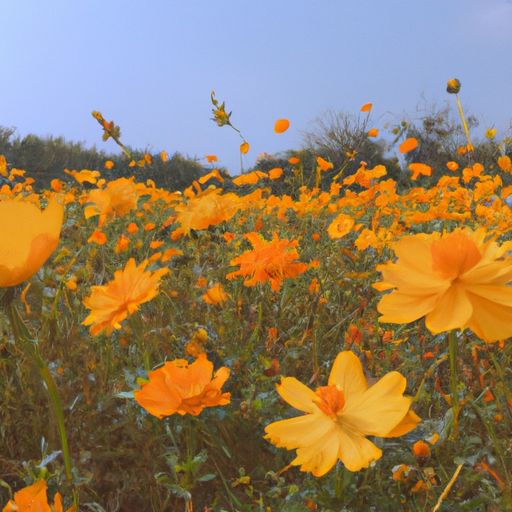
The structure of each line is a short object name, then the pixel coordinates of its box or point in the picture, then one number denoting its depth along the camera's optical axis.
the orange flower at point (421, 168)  3.98
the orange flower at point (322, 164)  3.80
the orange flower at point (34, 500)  0.69
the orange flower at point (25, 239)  0.61
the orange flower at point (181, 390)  0.78
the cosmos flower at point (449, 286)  0.66
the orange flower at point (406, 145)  3.81
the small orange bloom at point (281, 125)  3.53
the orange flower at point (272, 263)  1.18
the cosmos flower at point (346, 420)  0.64
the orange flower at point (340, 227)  2.13
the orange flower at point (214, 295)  1.39
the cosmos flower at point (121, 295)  0.93
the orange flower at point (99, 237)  1.84
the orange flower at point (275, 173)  4.39
